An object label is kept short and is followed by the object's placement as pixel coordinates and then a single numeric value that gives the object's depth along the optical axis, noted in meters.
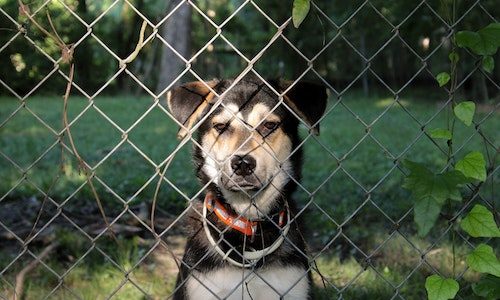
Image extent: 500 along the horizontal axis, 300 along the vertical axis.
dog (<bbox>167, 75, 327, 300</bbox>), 3.07
